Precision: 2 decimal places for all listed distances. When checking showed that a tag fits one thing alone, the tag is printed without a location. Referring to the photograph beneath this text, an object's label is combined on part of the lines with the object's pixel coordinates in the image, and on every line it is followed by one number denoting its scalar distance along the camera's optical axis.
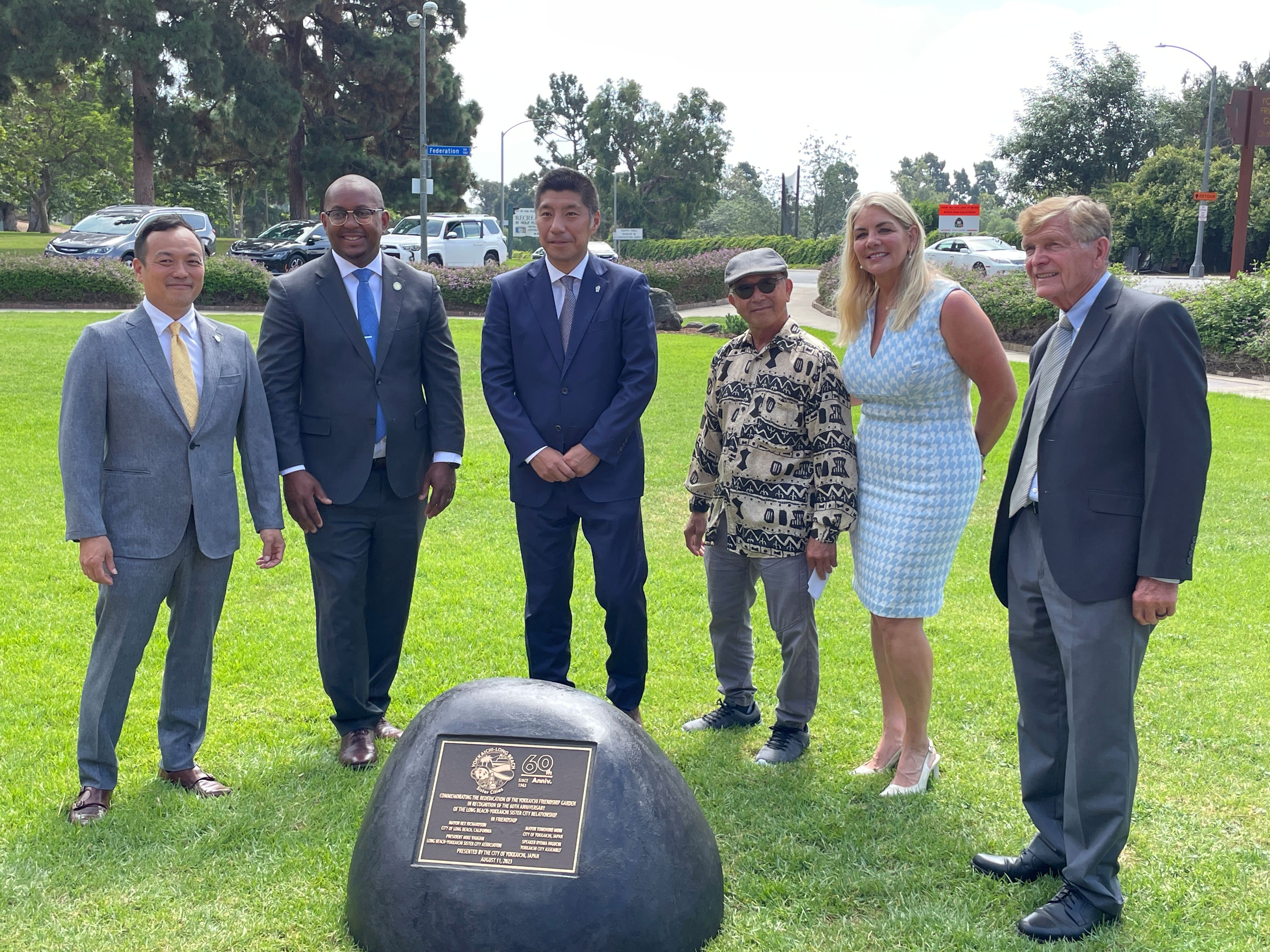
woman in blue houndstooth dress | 3.80
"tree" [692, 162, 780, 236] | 73.81
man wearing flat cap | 4.11
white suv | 28.20
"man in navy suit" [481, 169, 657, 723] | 4.33
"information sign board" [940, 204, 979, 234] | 26.02
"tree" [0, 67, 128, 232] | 44.25
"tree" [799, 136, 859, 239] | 62.47
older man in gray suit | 2.93
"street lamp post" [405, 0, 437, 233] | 25.77
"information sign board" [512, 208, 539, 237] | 28.52
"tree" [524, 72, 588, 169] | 65.50
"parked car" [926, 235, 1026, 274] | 27.59
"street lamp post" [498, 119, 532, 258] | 54.47
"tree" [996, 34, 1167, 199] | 43.44
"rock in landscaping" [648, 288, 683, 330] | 22.41
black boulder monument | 2.80
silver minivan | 23.50
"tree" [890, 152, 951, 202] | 88.50
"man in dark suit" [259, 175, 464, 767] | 4.26
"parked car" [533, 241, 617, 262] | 25.90
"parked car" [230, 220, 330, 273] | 26.58
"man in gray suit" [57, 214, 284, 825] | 3.73
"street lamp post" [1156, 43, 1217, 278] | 34.47
